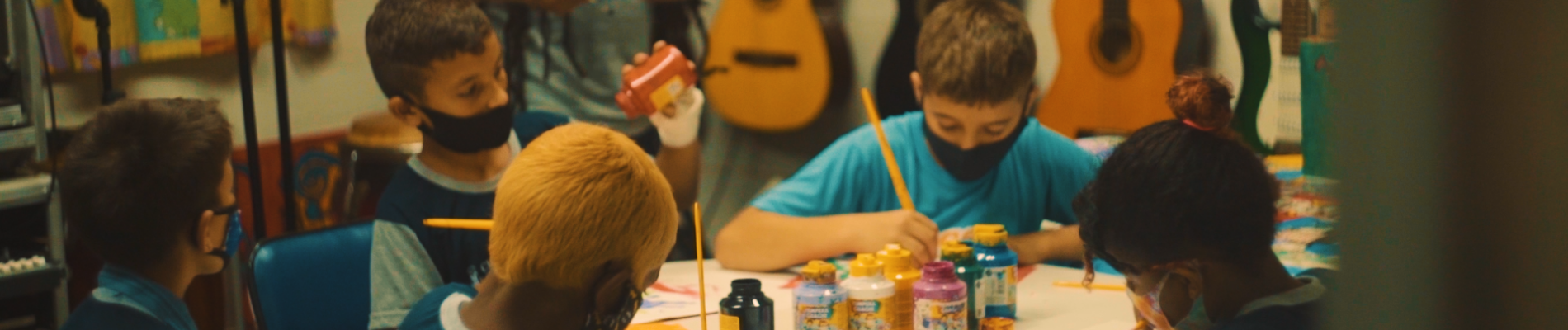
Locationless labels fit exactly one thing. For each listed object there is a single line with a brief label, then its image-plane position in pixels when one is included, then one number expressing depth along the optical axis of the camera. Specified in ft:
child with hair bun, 5.78
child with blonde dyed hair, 5.43
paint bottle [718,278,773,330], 6.25
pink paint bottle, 6.48
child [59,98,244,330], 6.41
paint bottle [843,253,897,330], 6.42
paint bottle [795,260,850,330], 6.37
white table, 7.22
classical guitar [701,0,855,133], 9.36
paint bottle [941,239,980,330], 6.88
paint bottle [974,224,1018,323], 7.08
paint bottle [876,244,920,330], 6.57
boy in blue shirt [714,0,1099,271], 8.78
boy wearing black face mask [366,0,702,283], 7.86
